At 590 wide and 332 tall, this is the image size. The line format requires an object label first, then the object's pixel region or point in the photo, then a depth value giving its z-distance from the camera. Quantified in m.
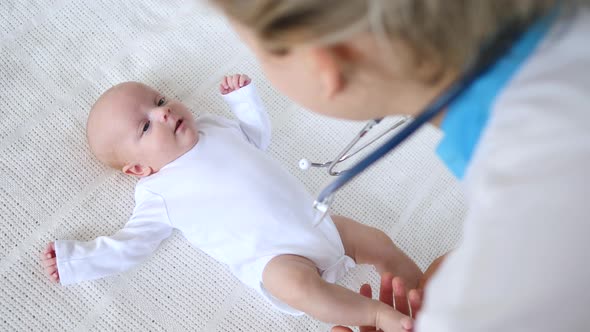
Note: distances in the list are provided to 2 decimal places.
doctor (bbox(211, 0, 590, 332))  0.47
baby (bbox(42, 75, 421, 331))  1.08
